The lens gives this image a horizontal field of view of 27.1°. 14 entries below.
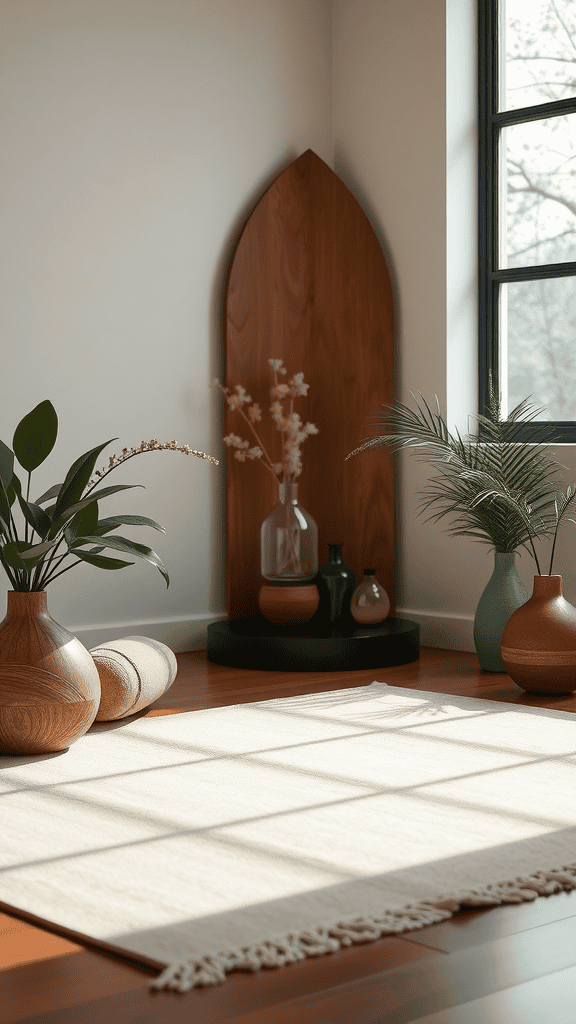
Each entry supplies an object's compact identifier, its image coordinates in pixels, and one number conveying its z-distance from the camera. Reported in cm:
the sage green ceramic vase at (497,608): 398
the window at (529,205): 442
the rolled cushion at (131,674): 315
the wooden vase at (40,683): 271
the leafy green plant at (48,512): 274
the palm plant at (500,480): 387
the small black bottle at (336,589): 432
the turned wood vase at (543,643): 347
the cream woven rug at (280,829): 174
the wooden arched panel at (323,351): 464
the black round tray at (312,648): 408
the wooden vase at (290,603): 431
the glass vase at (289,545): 438
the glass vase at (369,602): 427
